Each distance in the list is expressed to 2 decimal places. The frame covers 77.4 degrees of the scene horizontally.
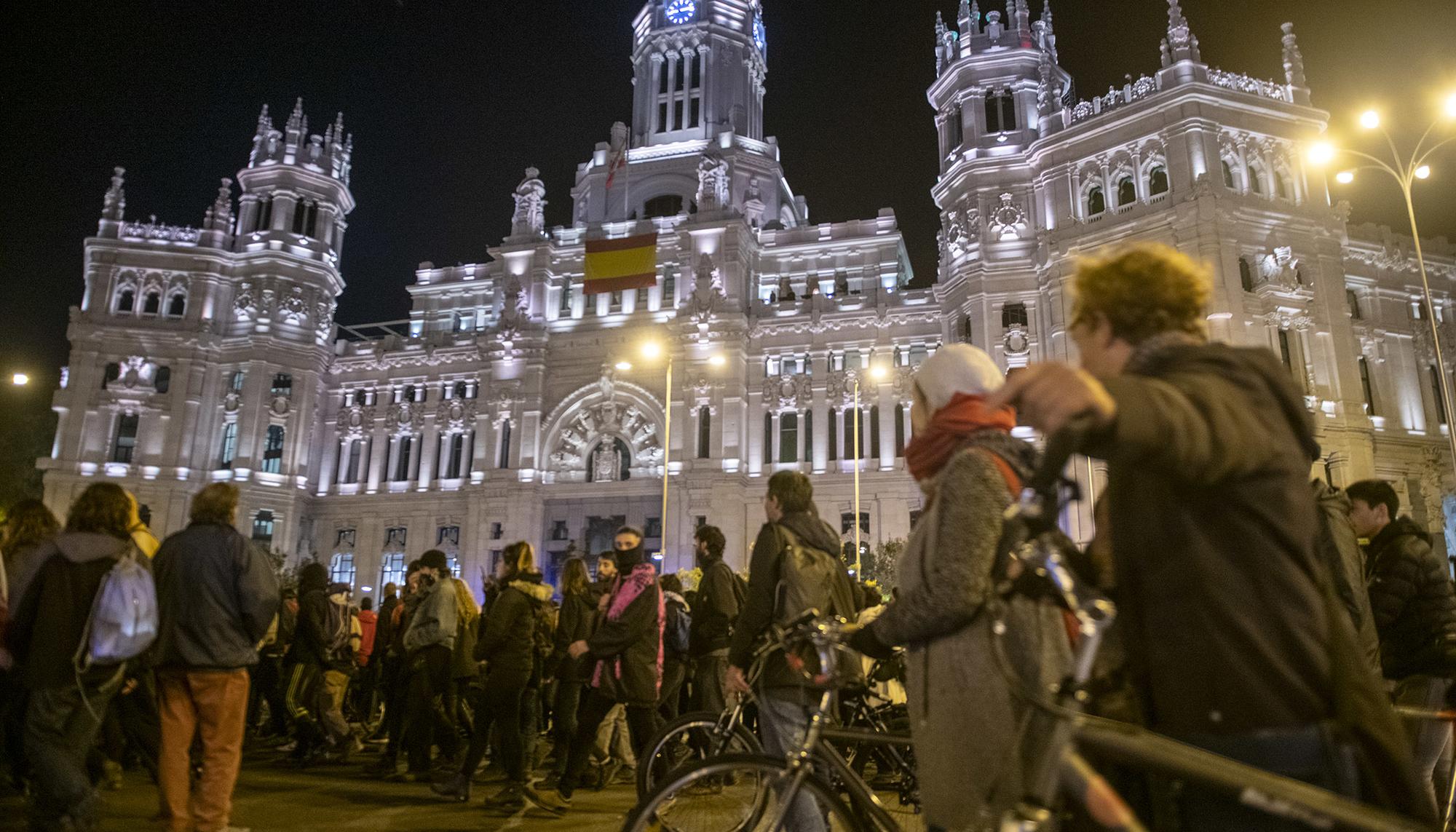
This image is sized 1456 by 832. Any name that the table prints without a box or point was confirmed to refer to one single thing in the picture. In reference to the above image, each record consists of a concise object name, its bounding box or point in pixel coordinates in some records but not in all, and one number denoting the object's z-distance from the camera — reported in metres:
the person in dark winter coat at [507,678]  7.70
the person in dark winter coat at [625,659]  7.34
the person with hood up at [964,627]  2.89
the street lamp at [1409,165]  15.48
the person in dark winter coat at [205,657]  5.61
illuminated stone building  30.73
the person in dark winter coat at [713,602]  7.98
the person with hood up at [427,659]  8.91
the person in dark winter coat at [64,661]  5.32
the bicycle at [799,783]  3.52
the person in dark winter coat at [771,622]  5.00
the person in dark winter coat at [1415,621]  5.32
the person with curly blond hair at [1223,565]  1.99
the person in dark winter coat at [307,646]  9.70
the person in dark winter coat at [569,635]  8.45
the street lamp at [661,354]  25.81
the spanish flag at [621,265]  38.22
